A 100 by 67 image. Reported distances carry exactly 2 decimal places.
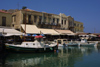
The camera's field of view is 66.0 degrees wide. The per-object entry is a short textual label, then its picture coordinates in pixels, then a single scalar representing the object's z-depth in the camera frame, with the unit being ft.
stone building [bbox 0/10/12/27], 61.54
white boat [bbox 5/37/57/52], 44.47
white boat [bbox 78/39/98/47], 80.96
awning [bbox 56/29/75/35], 79.79
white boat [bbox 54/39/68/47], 69.82
